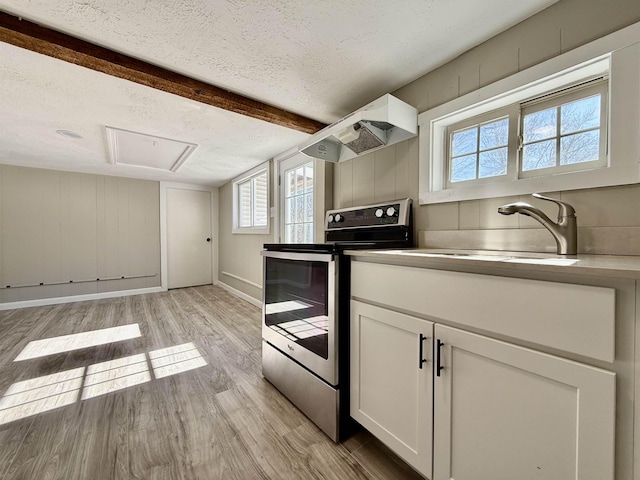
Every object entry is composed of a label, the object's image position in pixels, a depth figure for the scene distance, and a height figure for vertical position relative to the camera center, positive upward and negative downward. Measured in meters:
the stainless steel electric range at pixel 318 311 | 1.34 -0.44
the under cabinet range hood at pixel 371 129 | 1.54 +0.69
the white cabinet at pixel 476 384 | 0.66 -0.47
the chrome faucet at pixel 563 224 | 1.00 +0.05
